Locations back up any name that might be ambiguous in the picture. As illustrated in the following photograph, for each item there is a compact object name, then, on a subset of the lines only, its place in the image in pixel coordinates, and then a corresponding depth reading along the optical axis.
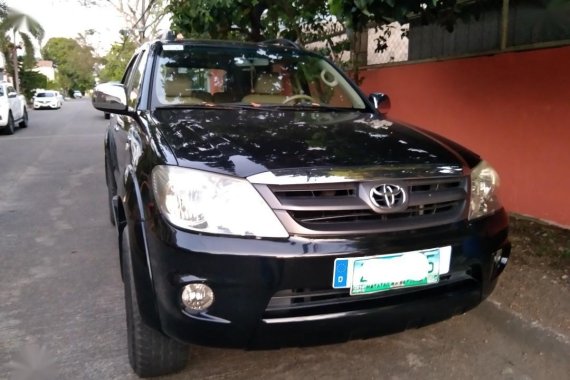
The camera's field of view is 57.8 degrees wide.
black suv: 1.93
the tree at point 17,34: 22.92
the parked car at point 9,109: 14.30
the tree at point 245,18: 6.19
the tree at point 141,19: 21.66
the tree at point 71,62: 64.88
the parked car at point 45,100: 34.19
